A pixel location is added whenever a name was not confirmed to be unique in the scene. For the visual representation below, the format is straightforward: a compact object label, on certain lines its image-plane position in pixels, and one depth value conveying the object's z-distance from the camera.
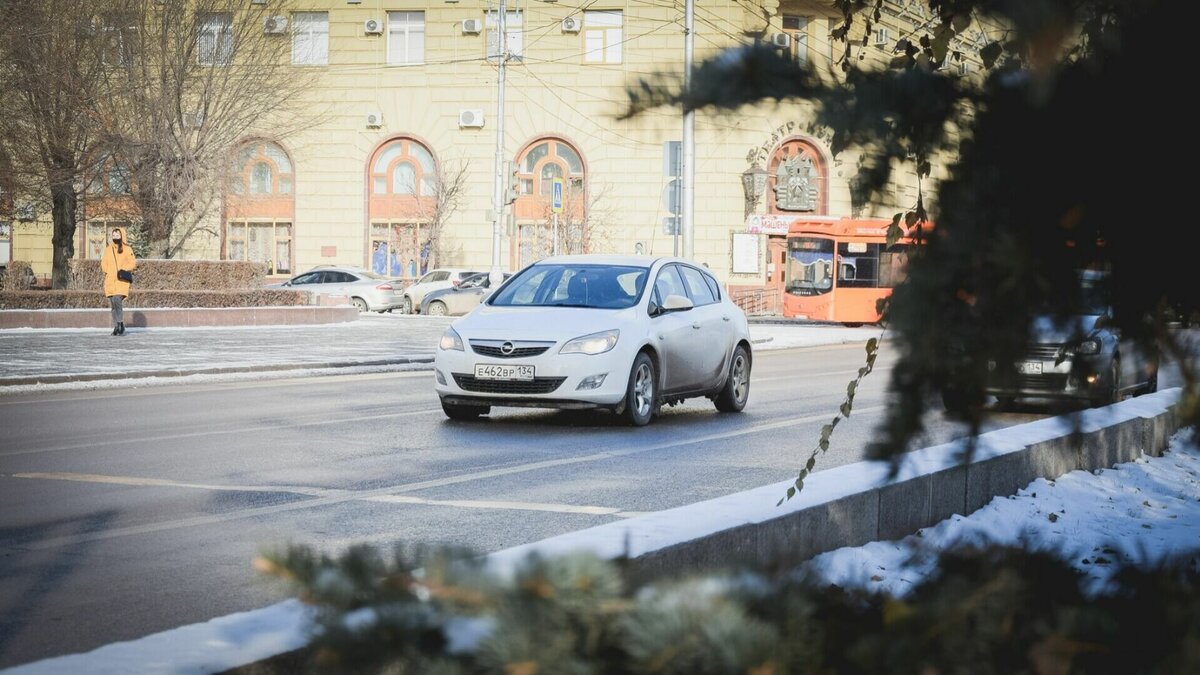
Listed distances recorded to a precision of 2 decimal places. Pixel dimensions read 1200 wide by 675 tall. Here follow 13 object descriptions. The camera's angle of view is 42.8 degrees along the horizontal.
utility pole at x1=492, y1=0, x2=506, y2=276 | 40.22
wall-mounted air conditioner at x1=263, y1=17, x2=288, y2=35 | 36.47
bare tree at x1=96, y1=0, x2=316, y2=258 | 33.53
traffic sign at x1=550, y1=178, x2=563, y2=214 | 37.94
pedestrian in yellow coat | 25.33
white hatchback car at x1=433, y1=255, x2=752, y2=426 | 12.88
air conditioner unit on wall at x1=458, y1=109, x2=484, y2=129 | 55.09
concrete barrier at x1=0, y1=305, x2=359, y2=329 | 27.38
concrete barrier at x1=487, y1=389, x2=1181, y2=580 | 2.22
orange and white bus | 41.88
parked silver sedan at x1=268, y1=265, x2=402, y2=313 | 45.31
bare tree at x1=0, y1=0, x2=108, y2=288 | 31.08
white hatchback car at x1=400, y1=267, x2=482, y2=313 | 46.09
